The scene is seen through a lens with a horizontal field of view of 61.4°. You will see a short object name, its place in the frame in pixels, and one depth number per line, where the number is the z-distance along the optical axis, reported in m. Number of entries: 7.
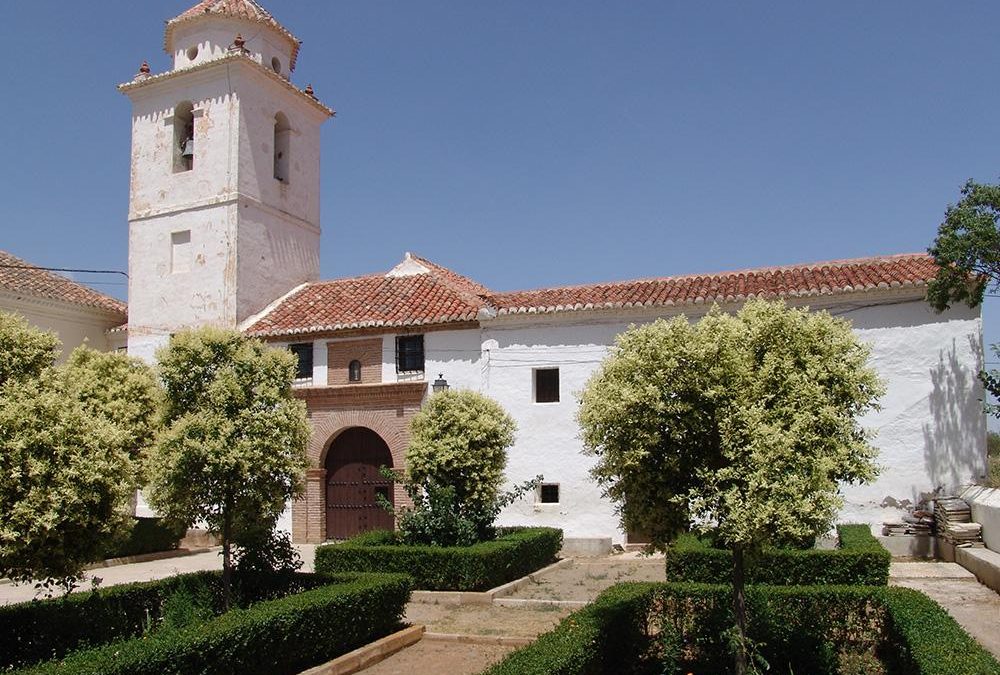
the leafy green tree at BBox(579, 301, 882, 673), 6.70
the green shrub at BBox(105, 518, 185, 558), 17.67
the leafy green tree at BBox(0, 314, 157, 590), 7.16
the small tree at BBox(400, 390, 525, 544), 14.56
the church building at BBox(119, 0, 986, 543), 15.70
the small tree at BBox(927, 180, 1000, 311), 14.27
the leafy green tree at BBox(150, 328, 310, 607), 9.72
